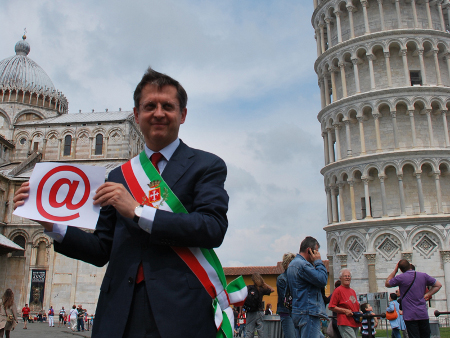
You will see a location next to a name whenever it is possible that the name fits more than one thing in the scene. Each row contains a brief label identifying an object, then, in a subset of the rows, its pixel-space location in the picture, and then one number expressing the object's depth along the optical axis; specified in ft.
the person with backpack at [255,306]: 29.27
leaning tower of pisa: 85.92
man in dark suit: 6.33
